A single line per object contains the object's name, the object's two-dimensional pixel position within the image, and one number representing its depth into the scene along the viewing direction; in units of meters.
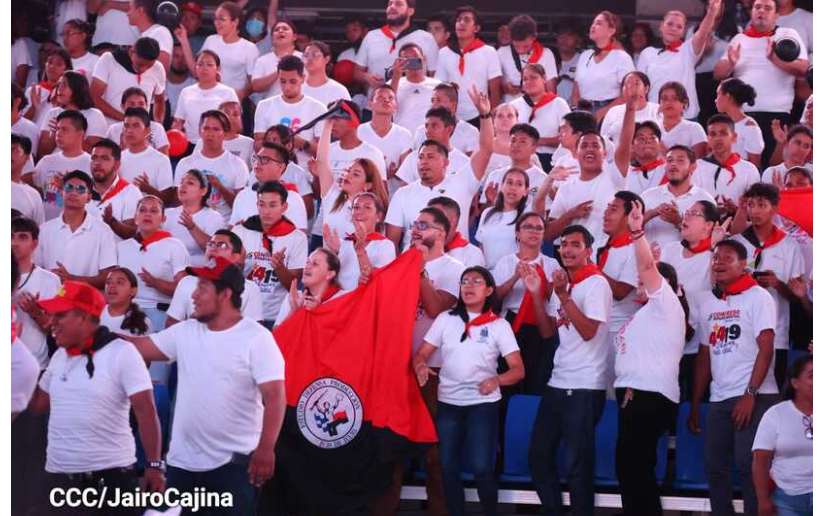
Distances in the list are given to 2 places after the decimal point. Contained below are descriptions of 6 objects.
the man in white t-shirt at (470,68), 17.48
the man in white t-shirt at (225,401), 12.03
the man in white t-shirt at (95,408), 12.11
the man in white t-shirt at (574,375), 12.98
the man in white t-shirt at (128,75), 17.20
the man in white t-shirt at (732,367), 12.80
